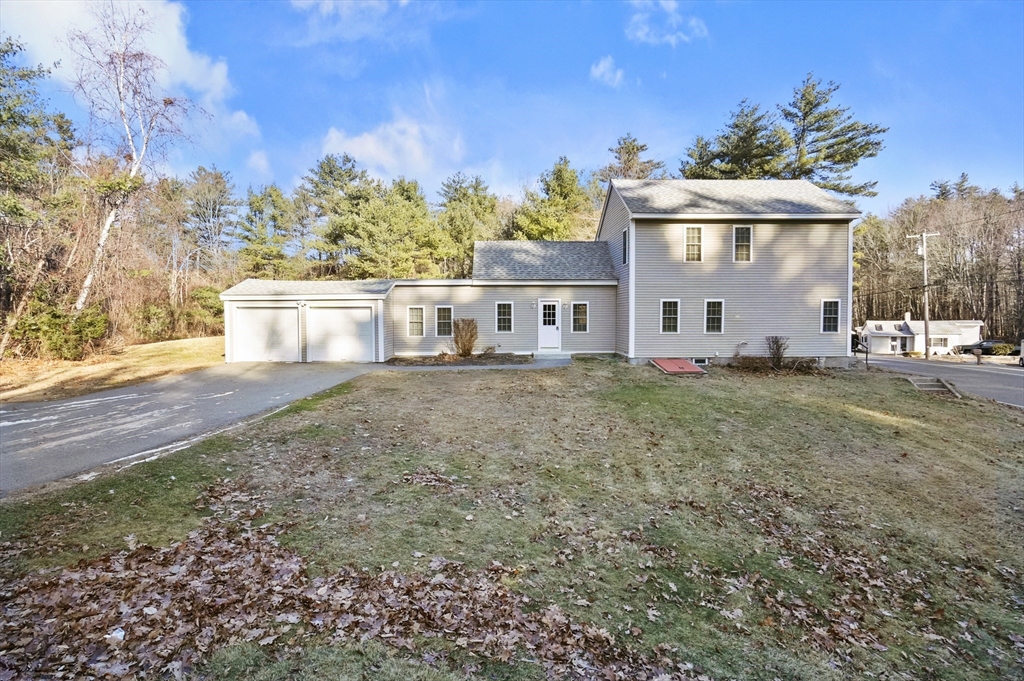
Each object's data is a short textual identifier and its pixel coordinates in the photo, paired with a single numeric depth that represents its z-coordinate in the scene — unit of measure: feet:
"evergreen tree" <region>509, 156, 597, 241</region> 92.53
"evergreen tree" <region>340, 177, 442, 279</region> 88.02
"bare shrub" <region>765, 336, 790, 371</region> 47.75
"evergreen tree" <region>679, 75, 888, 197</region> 92.07
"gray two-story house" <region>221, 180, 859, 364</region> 49.75
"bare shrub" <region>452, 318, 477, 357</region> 53.42
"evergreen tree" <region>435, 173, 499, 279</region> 101.45
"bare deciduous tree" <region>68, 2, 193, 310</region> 54.03
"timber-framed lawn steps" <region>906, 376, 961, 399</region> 41.63
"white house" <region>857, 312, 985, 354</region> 111.48
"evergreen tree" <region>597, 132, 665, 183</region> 108.78
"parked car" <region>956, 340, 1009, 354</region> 102.75
